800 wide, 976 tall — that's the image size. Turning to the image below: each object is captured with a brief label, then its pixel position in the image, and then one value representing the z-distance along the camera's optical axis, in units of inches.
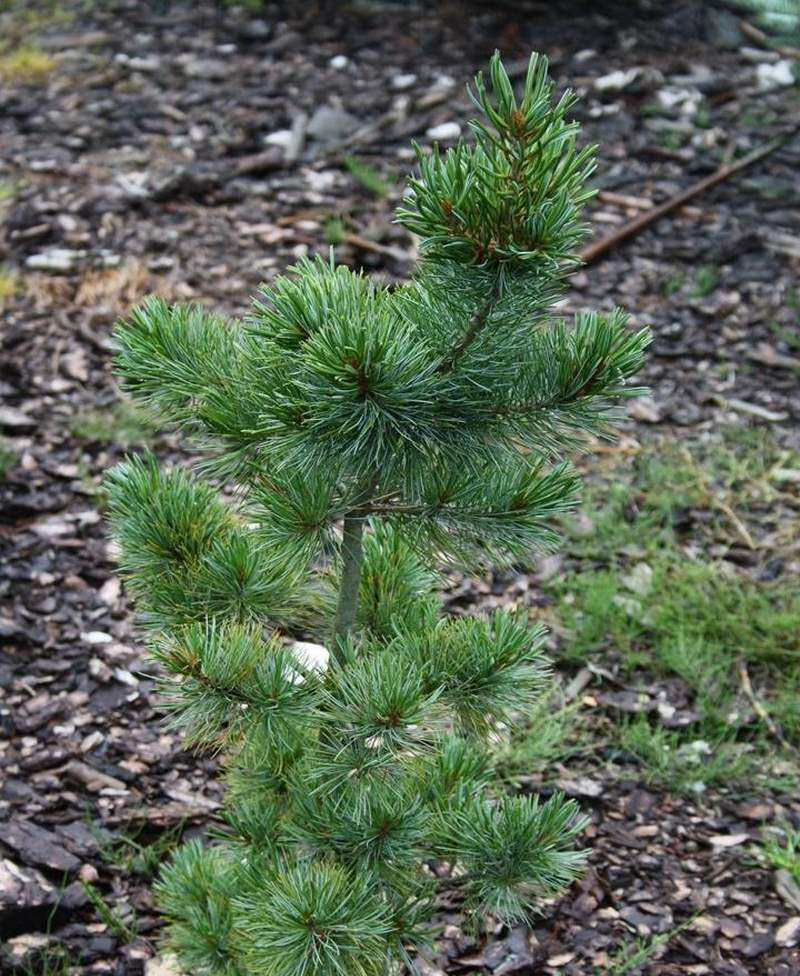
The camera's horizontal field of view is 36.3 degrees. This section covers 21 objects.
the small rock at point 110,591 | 137.9
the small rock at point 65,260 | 194.1
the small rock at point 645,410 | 172.4
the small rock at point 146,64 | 258.8
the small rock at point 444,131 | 229.2
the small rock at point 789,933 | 101.3
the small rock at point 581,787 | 116.4
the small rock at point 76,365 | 174.6
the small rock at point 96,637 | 131.6
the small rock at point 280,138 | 234.8
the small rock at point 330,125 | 237.5
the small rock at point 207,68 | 257.6
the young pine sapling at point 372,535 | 57.1
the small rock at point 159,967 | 95.8
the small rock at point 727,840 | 111.7
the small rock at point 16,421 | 164.6
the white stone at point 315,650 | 105.8
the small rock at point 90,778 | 113.0
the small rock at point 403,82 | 252.1
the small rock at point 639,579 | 140.3
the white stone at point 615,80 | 245.4
